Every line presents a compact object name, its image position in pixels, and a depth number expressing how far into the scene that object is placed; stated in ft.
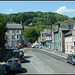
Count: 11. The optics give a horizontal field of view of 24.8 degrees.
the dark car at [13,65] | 64.00
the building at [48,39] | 274.77
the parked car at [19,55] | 97.32
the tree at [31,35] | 475.31
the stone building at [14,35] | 314.76
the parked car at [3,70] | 63.00
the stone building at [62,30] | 188.34
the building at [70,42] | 159.14
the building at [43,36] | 355.64
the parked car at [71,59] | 91.32
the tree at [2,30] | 111.65
